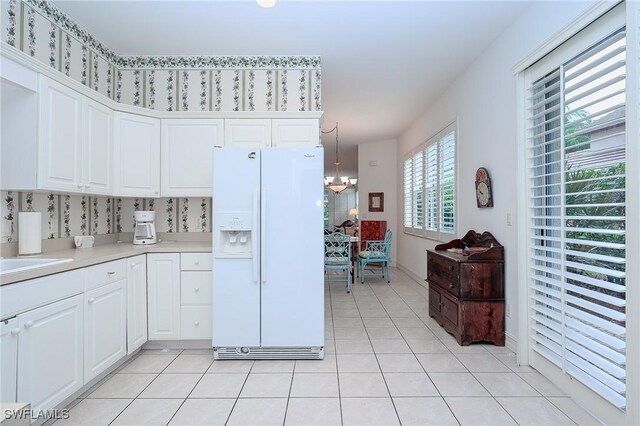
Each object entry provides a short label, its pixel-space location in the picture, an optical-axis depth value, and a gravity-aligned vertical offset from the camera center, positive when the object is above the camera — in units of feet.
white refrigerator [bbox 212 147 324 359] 8.41 -1.05
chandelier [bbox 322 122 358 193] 24.89 +2.42
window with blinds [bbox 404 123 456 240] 13.99 +1.41
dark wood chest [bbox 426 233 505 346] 9.35 -2.41
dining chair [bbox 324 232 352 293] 16.17 -2.04
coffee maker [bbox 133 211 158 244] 9.93 -0.40
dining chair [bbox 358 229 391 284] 17.89 -2.25
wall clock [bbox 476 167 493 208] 10.07 +0.84
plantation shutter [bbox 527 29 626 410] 5.71 -0.04
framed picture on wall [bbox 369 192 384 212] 23.59 +0.99
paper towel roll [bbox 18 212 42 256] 7.10 -0.40
